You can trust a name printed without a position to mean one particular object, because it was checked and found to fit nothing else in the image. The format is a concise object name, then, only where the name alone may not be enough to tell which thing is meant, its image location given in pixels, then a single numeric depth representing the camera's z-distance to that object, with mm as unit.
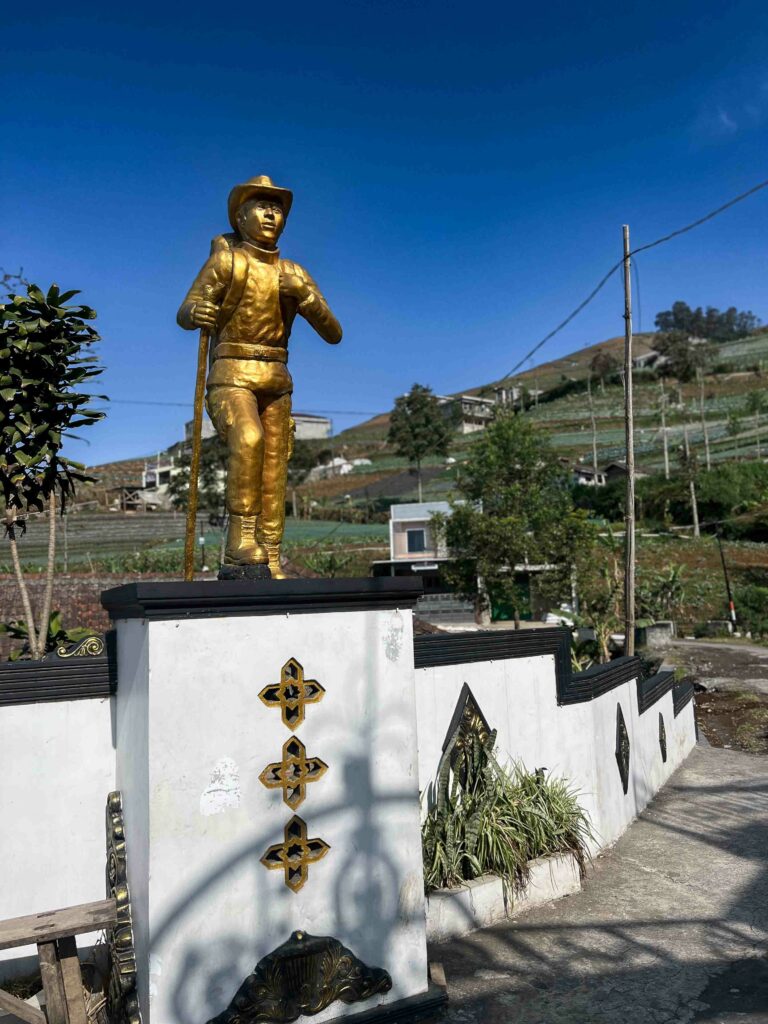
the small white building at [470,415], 92056
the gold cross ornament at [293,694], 4004
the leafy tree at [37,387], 10281
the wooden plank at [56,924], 3480
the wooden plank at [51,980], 3539
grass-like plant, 5336
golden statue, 4508
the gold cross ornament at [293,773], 3961
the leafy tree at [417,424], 51594
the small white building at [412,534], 36319
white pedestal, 3680
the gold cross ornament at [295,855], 3929
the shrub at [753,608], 29692
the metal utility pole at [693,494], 46281
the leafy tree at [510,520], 24562
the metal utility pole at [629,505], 14055
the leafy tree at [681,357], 81625
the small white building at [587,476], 60656
